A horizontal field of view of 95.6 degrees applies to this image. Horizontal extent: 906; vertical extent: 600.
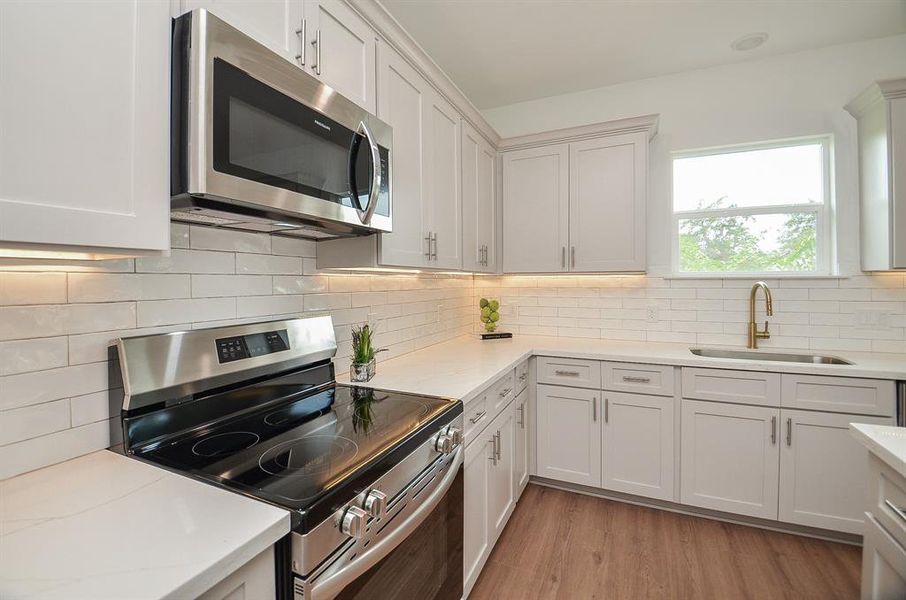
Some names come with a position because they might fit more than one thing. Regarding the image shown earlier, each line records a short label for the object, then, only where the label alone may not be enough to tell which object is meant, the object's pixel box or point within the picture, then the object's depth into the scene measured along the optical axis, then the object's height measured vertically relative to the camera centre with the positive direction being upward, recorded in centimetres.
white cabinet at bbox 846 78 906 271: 206 +66
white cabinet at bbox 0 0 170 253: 64 +31
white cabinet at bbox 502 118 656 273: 262 +66
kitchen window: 253 +57
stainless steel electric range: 84 -38
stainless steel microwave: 88 +41
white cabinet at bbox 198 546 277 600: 66 -47
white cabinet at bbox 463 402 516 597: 161 -84
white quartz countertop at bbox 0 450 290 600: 57 -38
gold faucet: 248 -19
